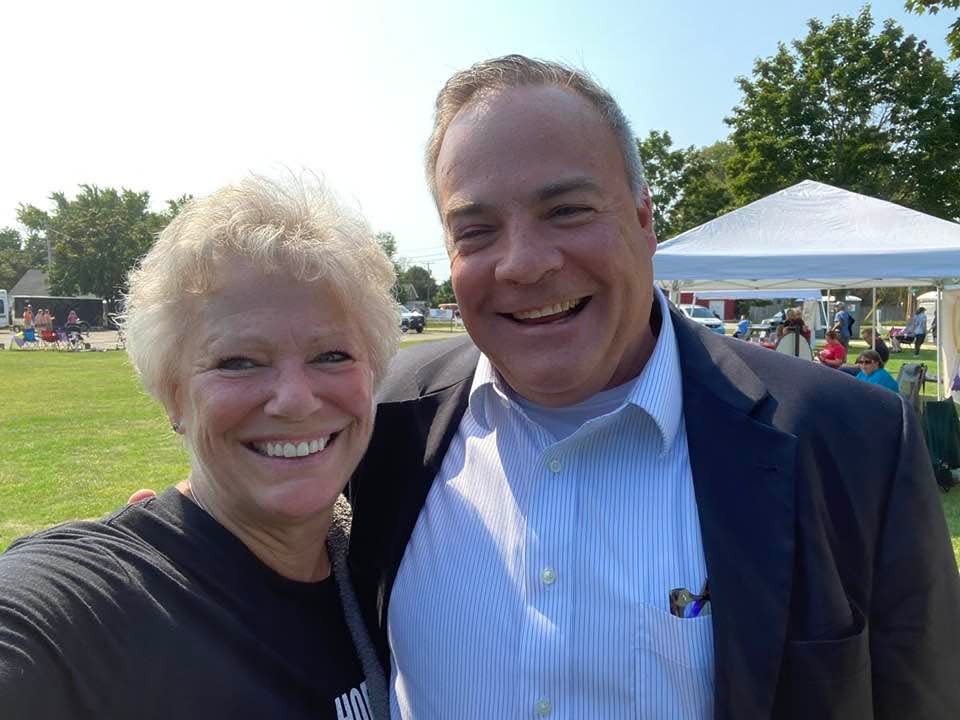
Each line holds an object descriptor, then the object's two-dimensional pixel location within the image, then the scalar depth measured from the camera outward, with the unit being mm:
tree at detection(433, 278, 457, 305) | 97431
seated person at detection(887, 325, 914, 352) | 29377
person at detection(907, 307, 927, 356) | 27892
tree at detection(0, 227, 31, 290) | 85125
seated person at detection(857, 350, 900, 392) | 9500
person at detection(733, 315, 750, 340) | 28881
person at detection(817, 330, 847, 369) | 12961
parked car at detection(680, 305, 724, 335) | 32438
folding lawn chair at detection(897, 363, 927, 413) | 9727
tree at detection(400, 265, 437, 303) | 100188
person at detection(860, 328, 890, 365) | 15880
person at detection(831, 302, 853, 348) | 24123
